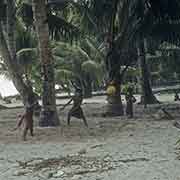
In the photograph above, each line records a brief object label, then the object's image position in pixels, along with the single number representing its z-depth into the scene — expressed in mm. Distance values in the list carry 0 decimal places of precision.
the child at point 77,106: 13242
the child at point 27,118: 11547
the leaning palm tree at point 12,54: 16234
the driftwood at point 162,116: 15297
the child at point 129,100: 16125
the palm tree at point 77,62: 33625
